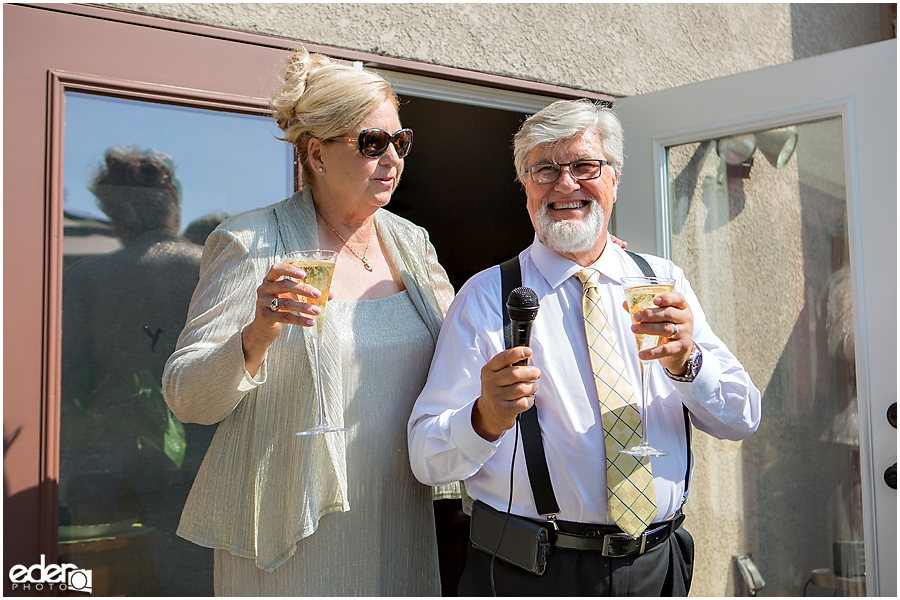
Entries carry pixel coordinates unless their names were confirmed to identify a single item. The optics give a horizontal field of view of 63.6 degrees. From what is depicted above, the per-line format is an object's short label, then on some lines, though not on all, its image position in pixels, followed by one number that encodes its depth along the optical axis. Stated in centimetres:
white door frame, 280
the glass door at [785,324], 304
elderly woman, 200
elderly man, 187
